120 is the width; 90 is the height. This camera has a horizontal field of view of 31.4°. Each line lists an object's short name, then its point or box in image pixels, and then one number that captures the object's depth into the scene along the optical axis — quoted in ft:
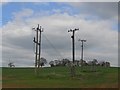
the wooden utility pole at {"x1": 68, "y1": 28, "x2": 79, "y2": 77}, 86.22
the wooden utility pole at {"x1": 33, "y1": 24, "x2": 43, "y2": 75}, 94.22
